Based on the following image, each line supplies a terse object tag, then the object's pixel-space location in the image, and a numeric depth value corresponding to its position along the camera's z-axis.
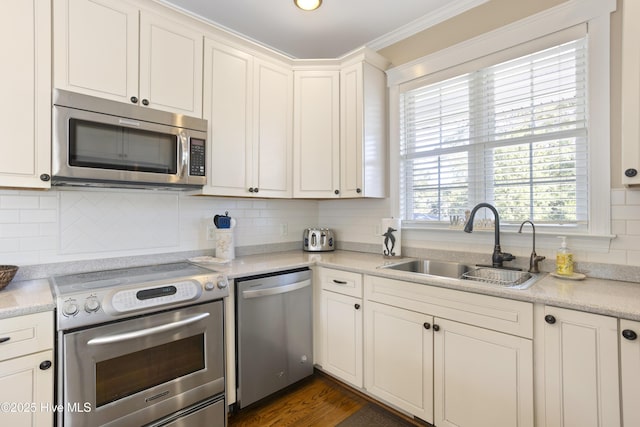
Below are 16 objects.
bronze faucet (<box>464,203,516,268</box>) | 1.93
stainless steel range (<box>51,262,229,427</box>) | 1.35
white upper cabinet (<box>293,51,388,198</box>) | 2.51
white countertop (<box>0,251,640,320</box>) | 1.24
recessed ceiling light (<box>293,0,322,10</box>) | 2.08
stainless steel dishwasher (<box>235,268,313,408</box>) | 1.93
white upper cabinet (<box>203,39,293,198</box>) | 2.16
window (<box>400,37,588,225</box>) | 1.80
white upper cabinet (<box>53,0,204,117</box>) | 1.62
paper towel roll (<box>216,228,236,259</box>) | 2.37
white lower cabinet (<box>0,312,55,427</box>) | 1.22
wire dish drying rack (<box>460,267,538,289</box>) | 1.57
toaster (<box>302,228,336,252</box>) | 2.86
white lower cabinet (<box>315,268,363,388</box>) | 2.08
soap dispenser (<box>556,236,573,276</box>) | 1.68
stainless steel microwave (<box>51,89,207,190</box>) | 1.58
